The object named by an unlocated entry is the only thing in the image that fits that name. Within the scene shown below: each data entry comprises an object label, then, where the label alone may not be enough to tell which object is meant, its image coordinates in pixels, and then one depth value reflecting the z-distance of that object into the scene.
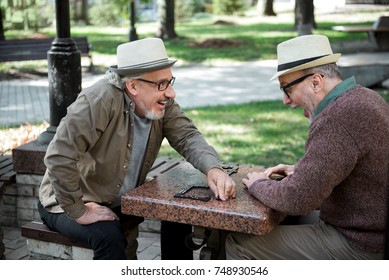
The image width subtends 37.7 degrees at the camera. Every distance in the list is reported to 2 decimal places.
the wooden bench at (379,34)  14.46
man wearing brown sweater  2.58
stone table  2.62
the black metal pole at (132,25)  16.39
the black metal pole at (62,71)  4.73
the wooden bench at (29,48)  12.60
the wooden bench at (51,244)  3.24
